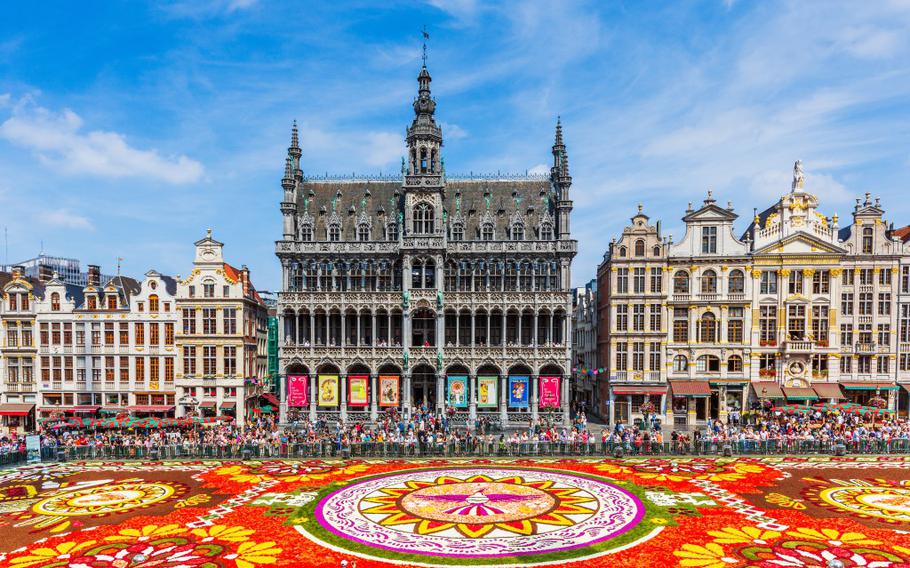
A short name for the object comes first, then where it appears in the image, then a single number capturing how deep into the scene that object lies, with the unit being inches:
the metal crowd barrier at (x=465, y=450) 1483.8
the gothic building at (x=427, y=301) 2185.0
